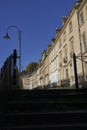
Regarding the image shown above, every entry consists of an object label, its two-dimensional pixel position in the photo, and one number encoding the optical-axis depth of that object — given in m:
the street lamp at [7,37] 12.98
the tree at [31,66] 58.95
